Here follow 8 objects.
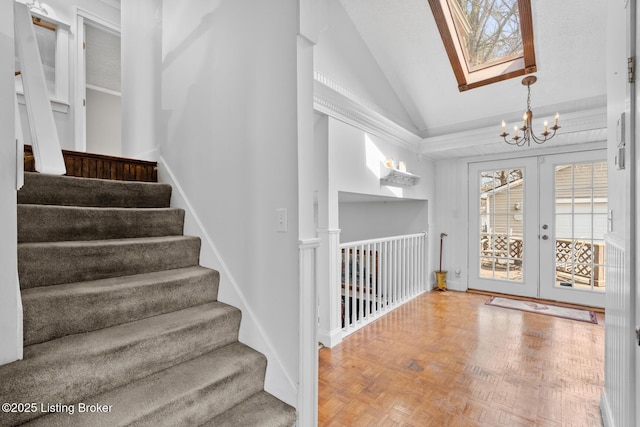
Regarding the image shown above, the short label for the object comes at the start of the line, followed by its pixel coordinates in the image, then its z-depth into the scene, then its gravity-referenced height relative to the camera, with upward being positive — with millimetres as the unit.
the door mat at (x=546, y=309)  3535 -1207
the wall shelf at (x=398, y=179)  3565 +428
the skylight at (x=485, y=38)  3121 +1937
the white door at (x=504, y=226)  4344 -206
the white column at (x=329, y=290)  2838 -739
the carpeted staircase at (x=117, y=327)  1175 -563
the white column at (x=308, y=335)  1563 -642
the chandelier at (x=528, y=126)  3025 +934
